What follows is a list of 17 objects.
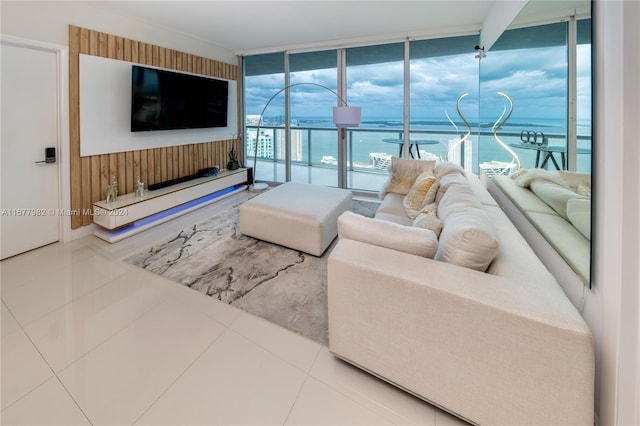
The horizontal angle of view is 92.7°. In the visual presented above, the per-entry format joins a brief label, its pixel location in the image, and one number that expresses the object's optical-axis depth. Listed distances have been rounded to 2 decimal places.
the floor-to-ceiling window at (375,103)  4.82
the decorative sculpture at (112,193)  3.53
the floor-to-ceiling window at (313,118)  5.25
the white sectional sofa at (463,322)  1.09
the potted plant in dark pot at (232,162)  5.50
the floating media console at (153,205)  3.38
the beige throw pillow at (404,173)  3.63
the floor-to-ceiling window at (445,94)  4.45
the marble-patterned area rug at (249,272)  2.14
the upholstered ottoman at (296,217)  2.98
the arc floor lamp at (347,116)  4.12
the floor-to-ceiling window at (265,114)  5.63
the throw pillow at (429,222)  1.99
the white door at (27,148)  2.82
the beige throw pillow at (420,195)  2.82
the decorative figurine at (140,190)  3.74
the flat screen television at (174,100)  3.77
